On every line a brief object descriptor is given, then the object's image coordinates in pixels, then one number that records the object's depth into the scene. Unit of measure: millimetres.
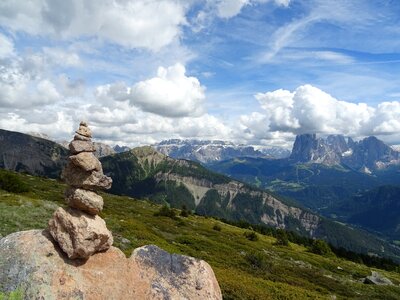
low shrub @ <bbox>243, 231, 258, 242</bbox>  114062
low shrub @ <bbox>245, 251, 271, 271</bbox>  59094
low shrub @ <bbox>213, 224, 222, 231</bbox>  115238
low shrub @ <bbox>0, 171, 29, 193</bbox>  84750
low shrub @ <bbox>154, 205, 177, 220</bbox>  115688
